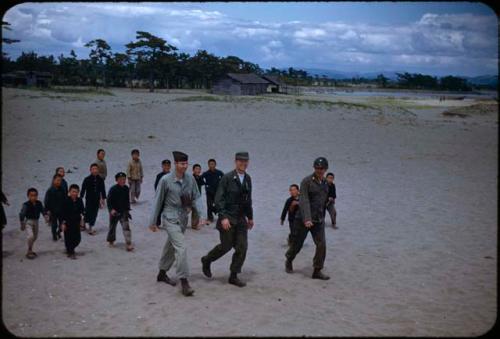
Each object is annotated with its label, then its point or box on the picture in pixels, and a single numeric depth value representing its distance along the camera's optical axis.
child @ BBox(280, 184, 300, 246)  8.76
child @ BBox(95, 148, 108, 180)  11.73
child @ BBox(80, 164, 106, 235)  9.84
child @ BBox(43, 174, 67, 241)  8.67
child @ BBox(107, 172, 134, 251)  8.82
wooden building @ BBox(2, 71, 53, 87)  49.56
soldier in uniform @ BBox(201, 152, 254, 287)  7.39
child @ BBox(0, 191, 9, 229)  8.00
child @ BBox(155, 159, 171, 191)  10.36
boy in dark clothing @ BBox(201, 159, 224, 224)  10.91
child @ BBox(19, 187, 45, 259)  8.25
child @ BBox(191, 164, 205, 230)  10.44
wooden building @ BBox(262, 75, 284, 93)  71.18
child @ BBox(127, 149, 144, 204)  12.04
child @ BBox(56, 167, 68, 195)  9.45
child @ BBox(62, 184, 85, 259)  8.34
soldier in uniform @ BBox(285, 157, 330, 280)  7.57
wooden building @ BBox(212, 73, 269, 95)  62.00
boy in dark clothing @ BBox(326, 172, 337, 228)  10.48
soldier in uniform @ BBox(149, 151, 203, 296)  7.09
